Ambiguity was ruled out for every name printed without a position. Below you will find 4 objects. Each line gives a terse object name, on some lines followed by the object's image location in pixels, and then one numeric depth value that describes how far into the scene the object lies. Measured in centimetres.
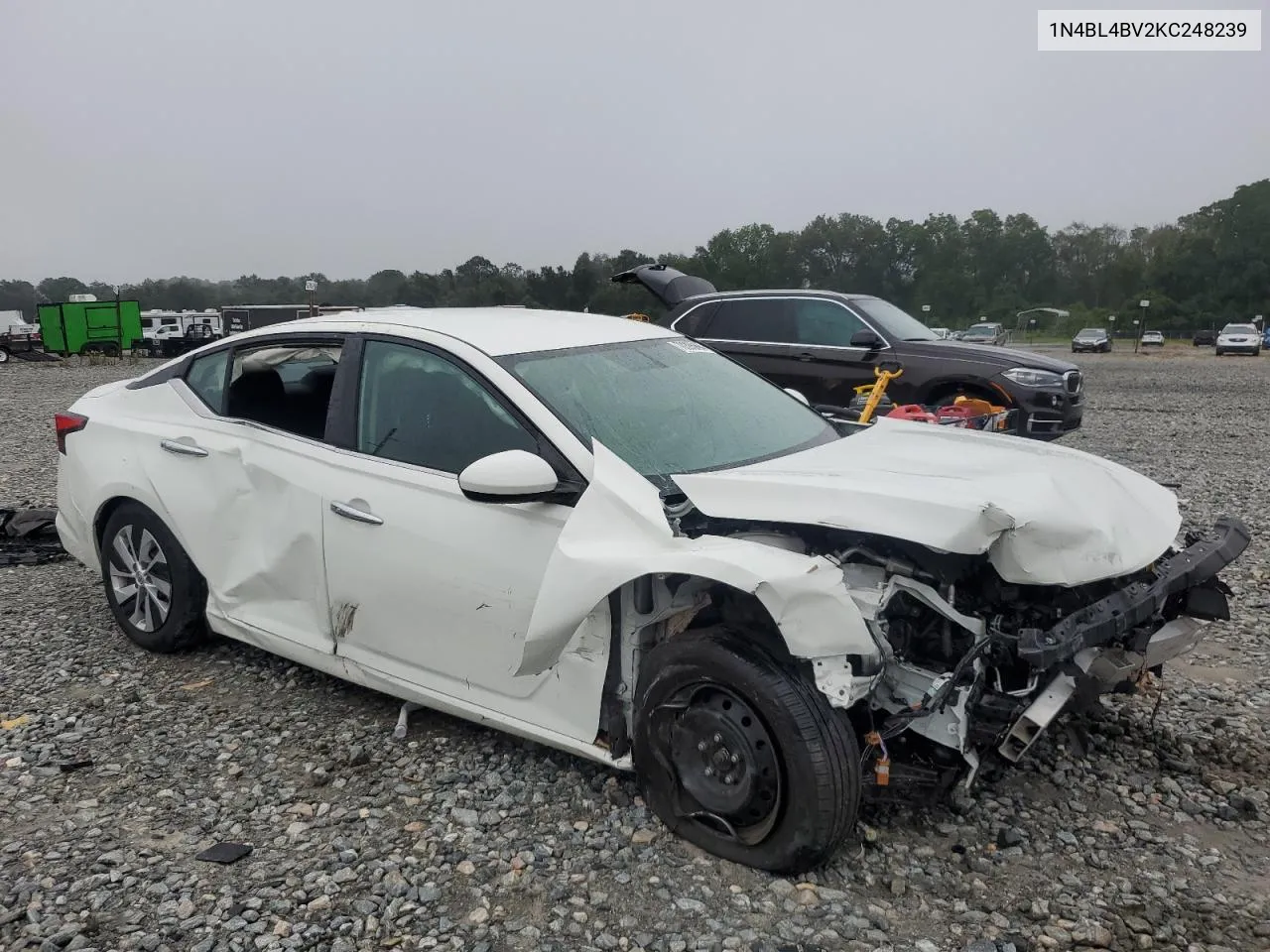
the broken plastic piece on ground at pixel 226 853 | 298
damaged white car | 269
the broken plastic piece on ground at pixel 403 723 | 372
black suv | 874
